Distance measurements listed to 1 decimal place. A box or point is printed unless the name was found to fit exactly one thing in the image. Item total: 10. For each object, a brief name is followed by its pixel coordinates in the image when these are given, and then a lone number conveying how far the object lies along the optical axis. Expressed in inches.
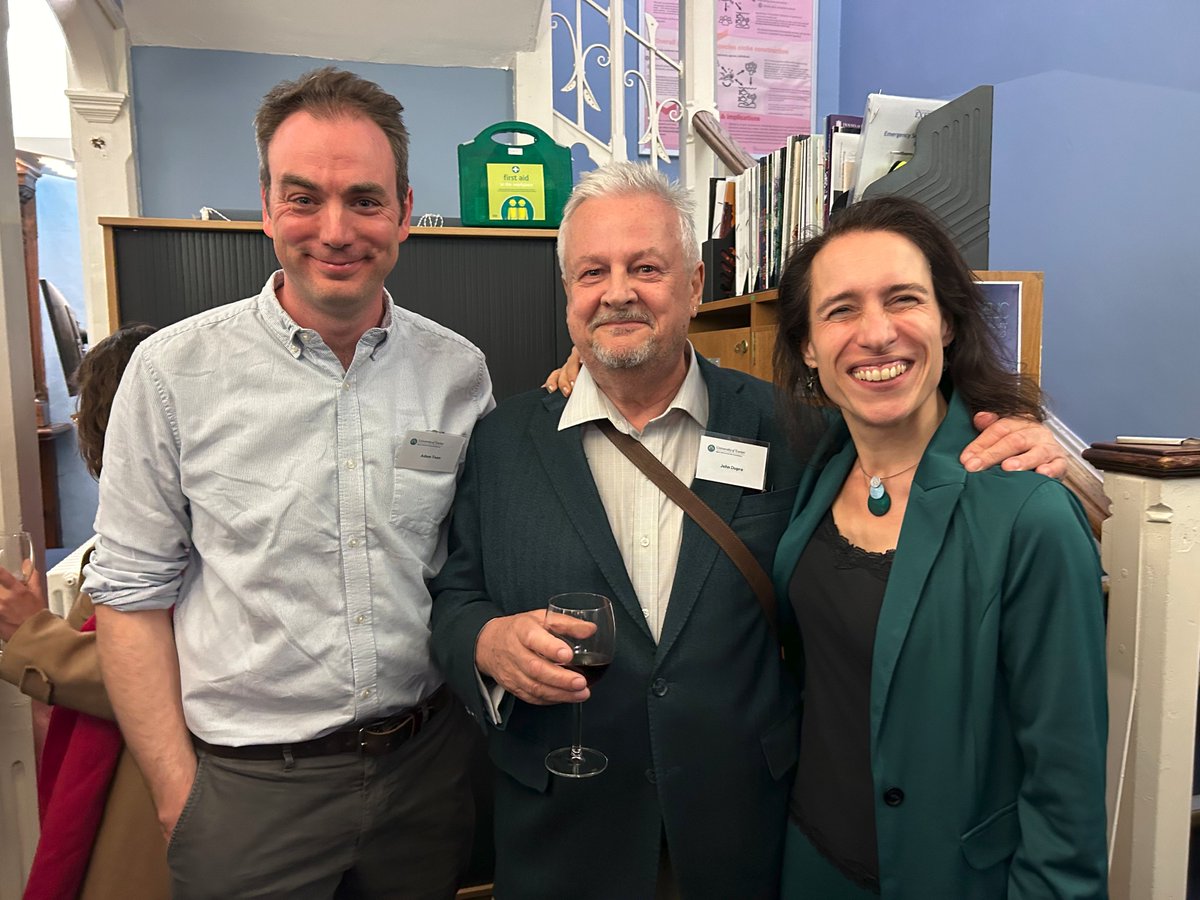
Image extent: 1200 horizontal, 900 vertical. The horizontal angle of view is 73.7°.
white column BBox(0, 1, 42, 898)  65.7
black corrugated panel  91.9
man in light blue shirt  56.3
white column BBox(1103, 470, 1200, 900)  58.2
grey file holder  81.4
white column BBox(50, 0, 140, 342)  168.4
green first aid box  101.7
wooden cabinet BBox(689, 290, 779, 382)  104.6
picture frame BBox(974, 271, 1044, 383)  85.7
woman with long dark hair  43.4
